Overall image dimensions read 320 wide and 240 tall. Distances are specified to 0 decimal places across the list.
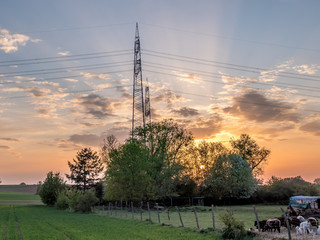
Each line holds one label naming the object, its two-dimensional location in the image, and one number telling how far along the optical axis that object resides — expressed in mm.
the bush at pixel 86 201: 57562
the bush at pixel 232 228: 20609
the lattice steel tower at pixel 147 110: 75000
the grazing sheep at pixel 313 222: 22172
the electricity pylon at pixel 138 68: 59281
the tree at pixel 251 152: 96812
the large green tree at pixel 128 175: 62938
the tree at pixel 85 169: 107312
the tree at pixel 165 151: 71375
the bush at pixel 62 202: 74812
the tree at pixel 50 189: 88500
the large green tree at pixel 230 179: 74125
